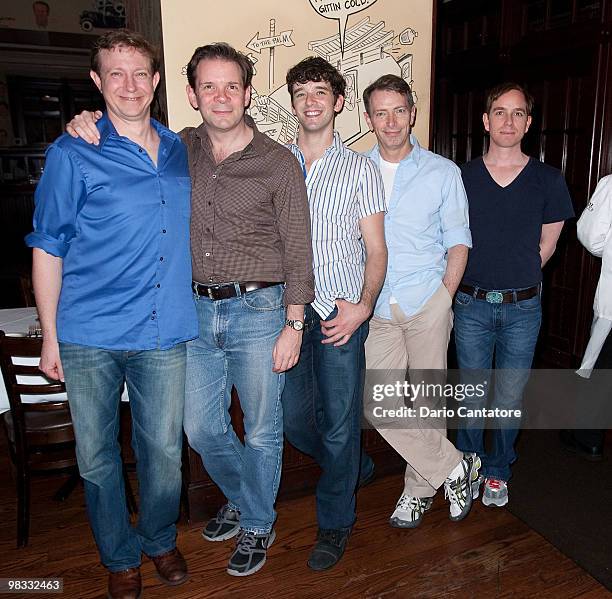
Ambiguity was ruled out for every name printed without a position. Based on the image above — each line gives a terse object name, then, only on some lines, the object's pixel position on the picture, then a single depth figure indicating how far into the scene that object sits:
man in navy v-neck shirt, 2.26
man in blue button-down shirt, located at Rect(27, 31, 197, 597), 1.67
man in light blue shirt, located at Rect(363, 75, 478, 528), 2.12
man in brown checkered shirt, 1.83
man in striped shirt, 1.93
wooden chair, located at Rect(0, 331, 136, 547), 2.10
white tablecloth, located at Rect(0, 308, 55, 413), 2.37
